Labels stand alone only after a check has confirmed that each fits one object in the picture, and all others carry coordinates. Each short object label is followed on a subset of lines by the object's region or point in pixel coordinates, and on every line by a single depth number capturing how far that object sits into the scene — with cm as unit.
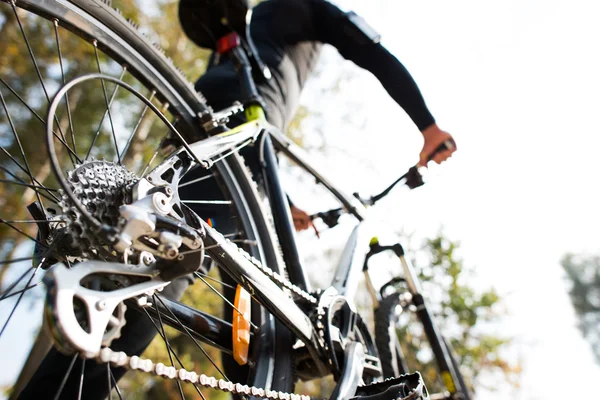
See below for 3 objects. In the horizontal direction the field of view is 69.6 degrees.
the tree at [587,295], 2100
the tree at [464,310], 686
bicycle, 57
